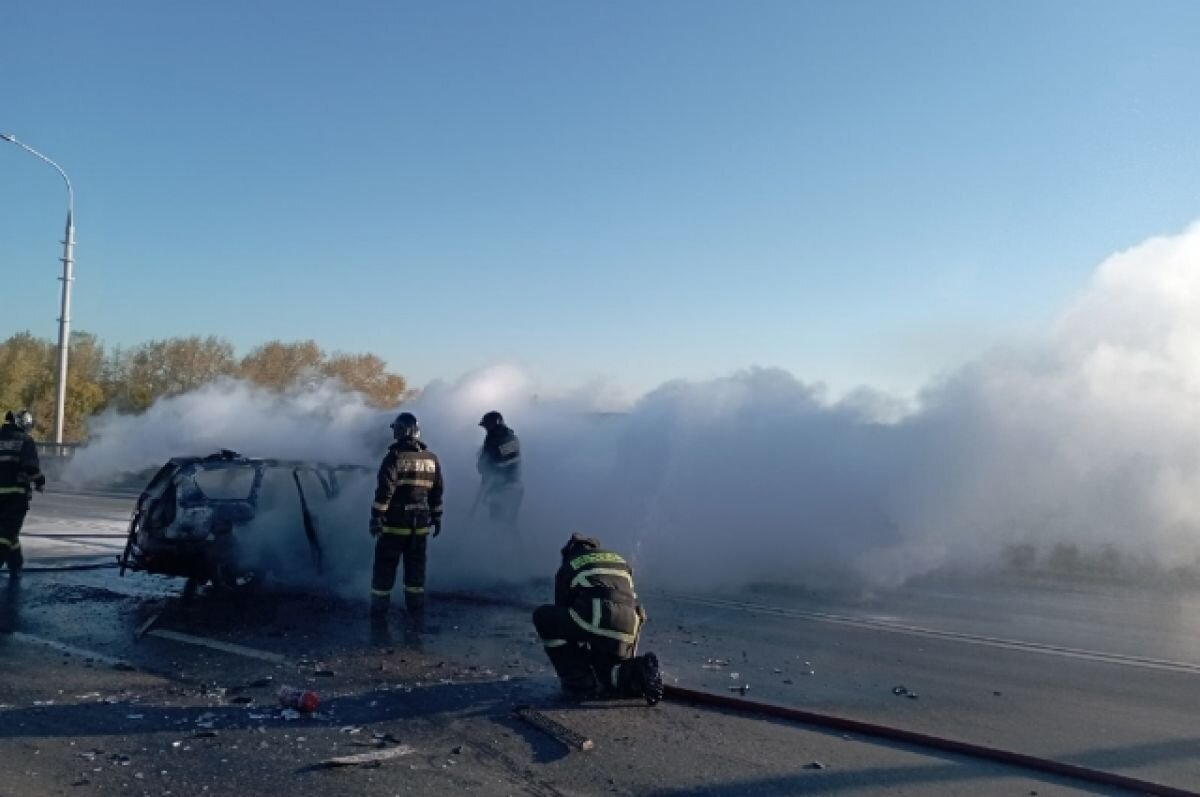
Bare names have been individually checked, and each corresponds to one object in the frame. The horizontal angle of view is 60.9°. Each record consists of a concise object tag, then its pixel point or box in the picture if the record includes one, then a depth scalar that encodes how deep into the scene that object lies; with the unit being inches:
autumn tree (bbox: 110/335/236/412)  1444.4
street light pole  1061.1
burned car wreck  395.2
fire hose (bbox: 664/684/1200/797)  209.8
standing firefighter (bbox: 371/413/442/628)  372.2
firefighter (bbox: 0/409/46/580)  456.4
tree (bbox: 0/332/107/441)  1686.8
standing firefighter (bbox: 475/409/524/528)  490.6
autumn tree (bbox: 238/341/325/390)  1573.6
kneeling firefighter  263.4
